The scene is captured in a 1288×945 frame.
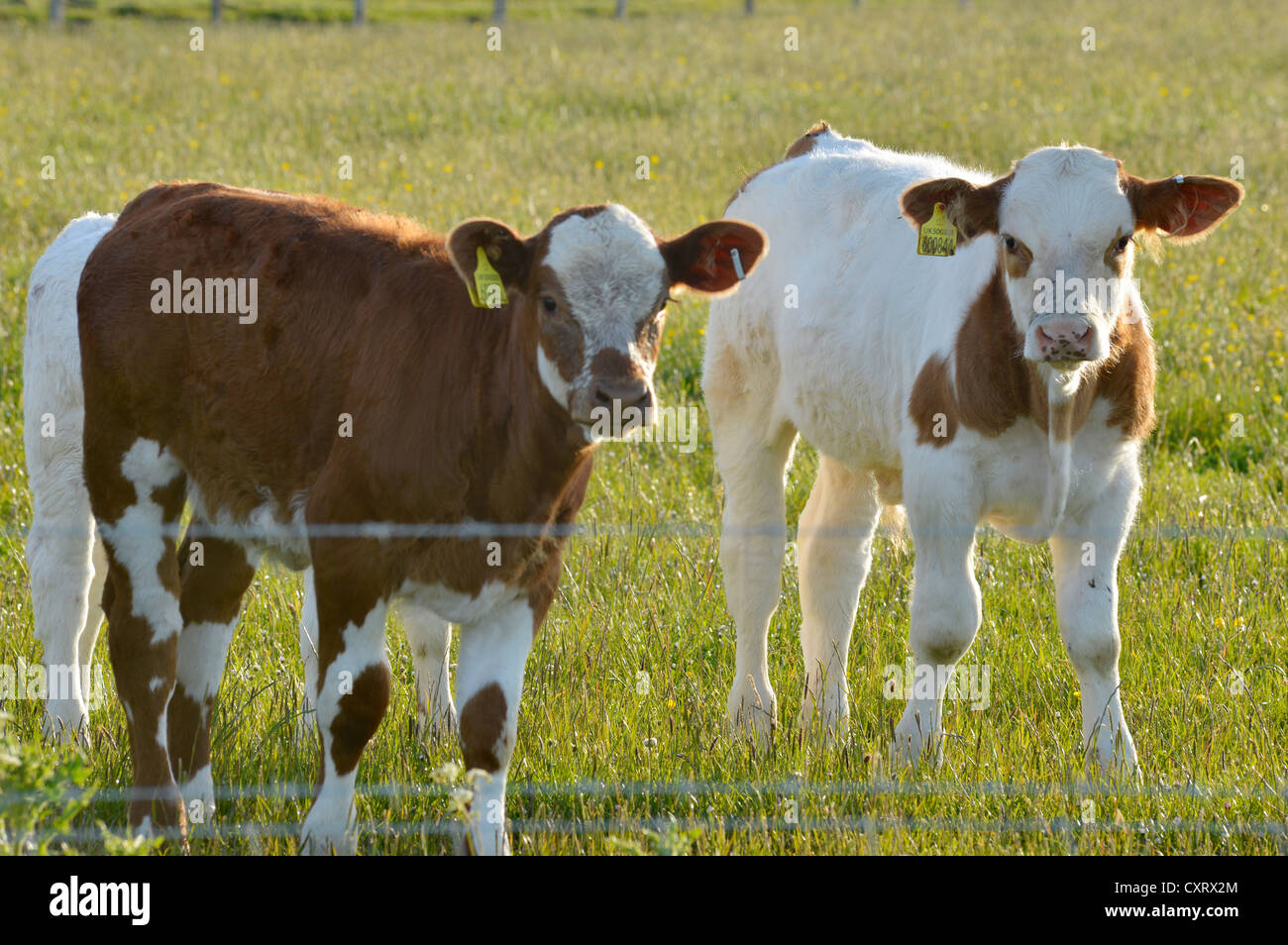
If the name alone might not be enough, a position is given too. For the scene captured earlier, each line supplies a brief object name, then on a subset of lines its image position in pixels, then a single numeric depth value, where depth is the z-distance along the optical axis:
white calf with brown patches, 8.98
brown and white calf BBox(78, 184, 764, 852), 7.85
